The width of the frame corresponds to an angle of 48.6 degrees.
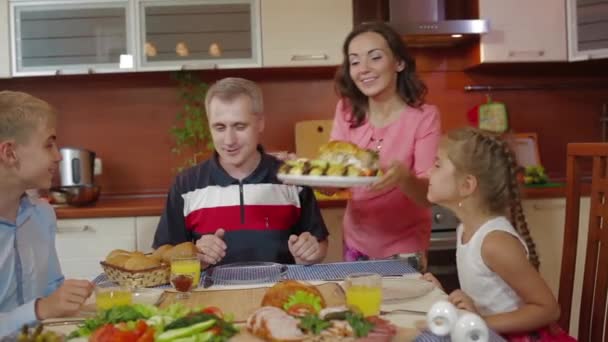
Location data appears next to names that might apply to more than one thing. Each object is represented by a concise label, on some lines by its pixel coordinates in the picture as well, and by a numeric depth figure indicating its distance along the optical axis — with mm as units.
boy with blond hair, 1433
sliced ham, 1011
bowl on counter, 2959
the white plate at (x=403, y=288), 1319
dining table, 1117
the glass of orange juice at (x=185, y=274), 1399
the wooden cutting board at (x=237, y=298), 1293
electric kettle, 3053
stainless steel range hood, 2996
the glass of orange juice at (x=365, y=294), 1196
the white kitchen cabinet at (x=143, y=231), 2877
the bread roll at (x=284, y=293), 1161
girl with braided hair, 1352
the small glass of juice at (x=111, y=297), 1245
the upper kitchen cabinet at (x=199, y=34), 3072
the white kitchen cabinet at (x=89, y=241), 2859
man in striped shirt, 1780
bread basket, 1454
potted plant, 3297
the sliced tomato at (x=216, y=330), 1012
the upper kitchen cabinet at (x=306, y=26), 3057
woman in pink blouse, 1909
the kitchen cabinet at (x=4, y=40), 3020
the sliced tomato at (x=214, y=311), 1093
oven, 2879
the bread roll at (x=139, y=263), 1465
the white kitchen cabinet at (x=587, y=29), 3035
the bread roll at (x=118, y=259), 1481
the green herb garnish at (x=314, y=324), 985
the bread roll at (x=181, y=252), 1489
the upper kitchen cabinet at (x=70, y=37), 3055
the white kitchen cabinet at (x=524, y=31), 3072
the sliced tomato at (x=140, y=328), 975
